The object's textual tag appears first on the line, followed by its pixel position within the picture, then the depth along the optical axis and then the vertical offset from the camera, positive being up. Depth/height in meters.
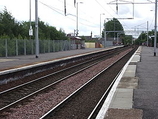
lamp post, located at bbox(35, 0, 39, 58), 31.06 +2.44
